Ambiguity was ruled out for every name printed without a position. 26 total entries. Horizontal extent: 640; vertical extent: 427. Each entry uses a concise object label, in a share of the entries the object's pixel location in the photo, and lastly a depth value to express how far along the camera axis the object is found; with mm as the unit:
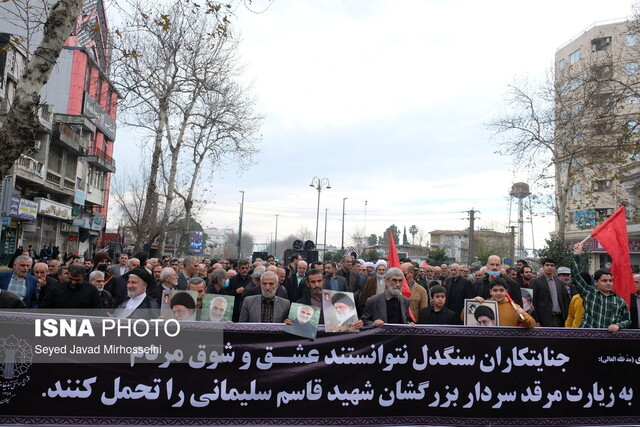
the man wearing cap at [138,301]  5727
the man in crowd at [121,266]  10536
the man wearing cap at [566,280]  9062
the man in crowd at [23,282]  7746
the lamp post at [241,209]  57425
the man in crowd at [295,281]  10062
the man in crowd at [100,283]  7527
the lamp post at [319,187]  34881
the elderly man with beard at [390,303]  6232
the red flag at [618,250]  6543
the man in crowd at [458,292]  9422
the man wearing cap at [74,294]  6266
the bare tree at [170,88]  19750
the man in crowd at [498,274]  7910
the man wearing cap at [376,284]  9078
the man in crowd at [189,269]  9539
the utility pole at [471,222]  42522
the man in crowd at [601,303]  5867
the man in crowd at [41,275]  8641
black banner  4660
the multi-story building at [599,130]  18297
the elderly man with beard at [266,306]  6023
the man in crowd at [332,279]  10008
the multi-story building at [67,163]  26531
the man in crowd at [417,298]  8789
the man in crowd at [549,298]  8422
